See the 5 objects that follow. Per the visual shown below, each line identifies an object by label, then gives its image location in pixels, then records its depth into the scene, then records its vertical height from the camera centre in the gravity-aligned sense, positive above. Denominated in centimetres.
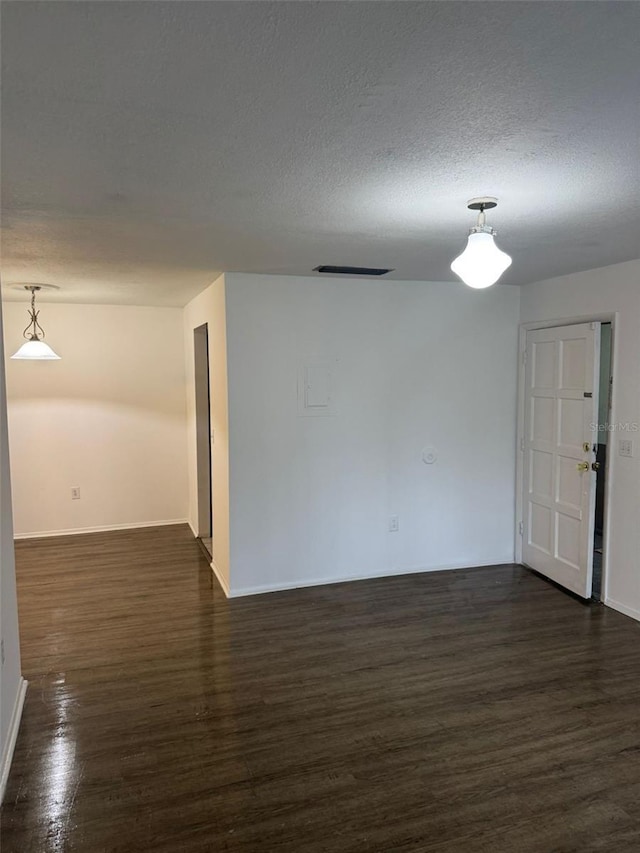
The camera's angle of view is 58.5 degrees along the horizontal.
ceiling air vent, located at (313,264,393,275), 400 +85
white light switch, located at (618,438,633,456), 389 -41
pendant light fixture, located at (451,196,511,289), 231 +53
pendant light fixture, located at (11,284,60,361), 483 +35
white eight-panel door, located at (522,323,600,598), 418 -50
